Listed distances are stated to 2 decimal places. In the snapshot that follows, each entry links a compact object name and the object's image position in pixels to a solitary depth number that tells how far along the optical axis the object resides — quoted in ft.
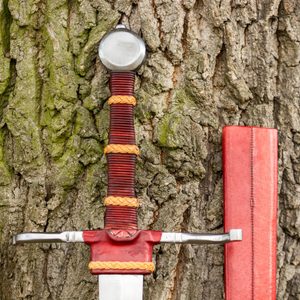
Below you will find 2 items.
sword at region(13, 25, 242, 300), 6.92
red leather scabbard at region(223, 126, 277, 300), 7.21
